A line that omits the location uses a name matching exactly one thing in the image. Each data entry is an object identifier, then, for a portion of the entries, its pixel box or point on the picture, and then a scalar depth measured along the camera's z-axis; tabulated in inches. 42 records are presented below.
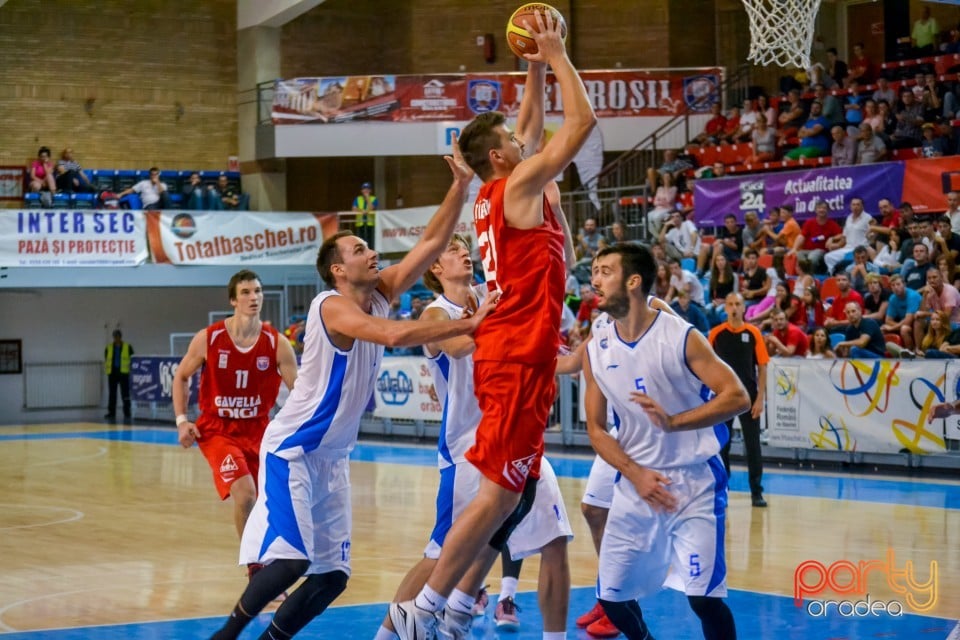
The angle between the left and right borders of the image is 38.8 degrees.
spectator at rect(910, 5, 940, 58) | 910.7
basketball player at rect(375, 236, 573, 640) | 253.3
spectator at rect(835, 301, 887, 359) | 612.4
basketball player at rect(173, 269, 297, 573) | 355.3
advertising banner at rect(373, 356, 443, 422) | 827.4
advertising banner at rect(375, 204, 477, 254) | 1045.8
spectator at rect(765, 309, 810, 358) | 629.6
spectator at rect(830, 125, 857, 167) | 810.2
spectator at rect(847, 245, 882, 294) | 676.1
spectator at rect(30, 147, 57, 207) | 1088.8
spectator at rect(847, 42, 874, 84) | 898.7
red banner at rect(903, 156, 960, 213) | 716.0
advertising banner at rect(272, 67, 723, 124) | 1054.4
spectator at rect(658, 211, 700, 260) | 833.5
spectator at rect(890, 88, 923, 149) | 794.8
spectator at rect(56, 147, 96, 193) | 1099.3
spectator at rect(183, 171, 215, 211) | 1105.4
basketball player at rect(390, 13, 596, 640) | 217.0
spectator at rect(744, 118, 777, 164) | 882.1
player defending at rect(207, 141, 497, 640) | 237.9
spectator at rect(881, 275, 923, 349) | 621.6
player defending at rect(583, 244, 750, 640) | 223.3
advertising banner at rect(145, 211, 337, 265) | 1073.5
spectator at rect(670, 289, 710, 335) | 589.3
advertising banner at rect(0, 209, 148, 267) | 1032.8
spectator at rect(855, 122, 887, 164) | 791.7
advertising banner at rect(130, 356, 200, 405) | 1047.6
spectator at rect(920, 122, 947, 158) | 754.2
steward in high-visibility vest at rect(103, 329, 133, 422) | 1146.7
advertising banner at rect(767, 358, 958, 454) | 576.4
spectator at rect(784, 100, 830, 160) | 848.9
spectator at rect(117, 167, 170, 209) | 1103.6
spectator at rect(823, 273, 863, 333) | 647.1
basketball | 226.8
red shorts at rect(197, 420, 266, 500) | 347.6
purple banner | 753.6
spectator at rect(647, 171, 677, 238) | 887.1
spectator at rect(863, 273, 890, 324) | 642.8
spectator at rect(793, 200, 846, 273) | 753.9
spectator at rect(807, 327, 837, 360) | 620.4
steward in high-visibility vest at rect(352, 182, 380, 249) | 1105.4
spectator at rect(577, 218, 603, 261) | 897.5
